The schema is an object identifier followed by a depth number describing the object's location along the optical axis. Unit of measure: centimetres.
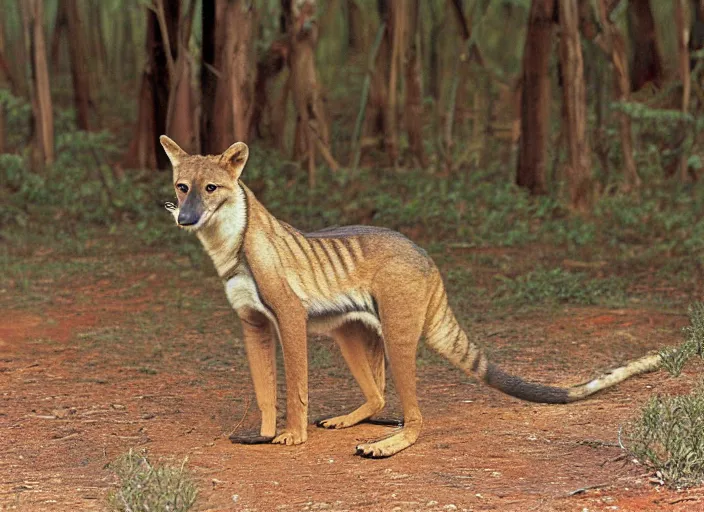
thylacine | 573
